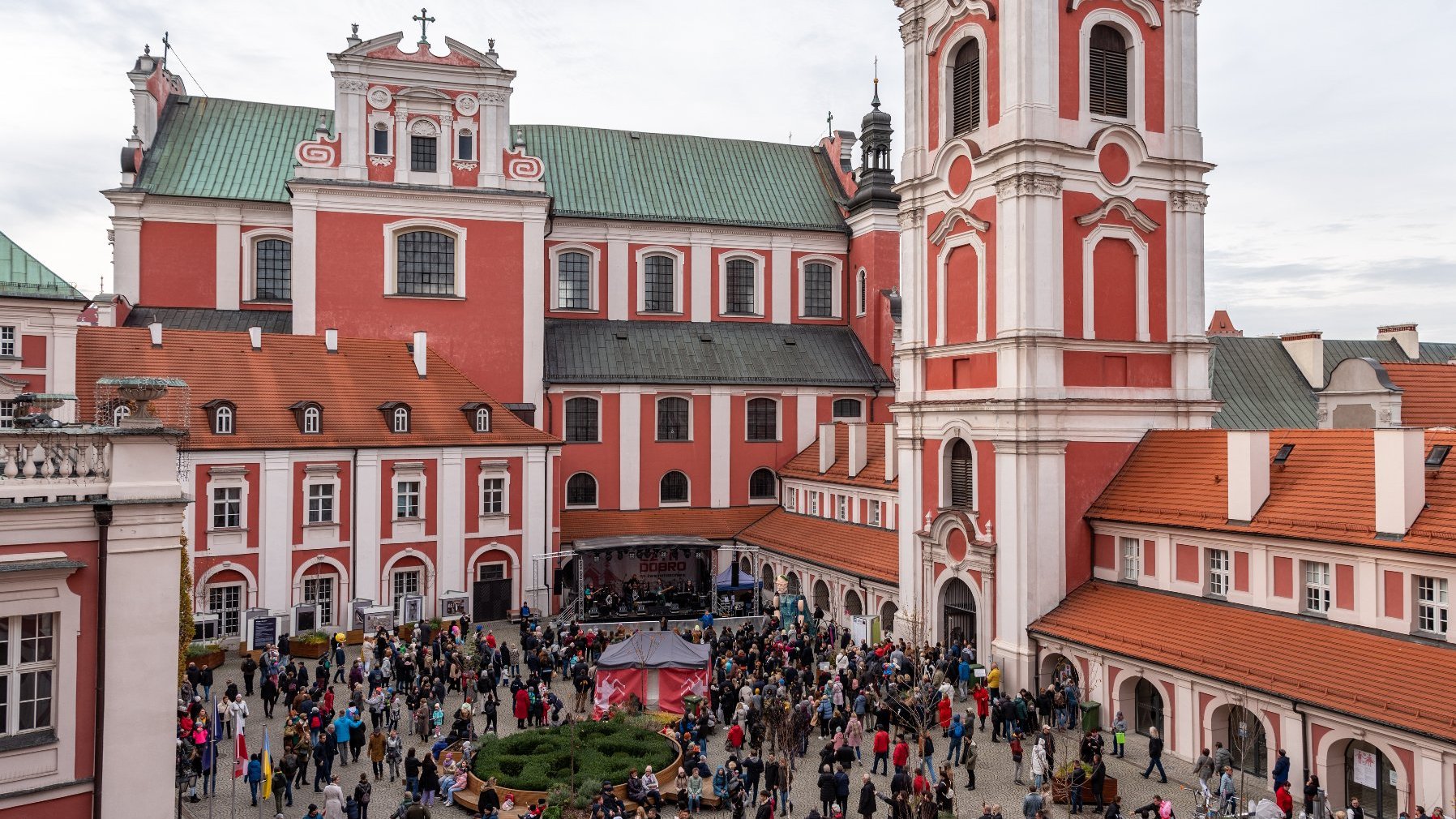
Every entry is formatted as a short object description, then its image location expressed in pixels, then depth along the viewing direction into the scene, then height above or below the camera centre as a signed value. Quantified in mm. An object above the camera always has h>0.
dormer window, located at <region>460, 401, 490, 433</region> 35469 +620
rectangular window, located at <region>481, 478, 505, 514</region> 35375 -2123
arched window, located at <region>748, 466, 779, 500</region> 44438 -2217
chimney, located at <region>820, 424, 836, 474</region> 40031 -504
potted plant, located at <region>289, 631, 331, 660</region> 29969 -6053
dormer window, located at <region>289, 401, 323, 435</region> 32469 +529
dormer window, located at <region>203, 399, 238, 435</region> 31406 +494
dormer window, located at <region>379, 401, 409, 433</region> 33938 +575
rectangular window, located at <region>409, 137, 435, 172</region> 38906 +10362
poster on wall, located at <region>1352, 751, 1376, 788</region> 17531 -5665
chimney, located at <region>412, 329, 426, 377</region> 35844 +2829
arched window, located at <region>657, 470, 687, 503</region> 43231 -2299
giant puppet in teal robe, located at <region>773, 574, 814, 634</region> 33219 -5758
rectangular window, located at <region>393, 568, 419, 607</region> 33844 -4808
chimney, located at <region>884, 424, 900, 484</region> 34312 -791
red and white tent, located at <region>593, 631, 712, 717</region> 23484 -5414
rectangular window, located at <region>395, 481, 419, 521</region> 33719 -2159
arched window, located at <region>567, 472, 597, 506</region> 42062 -2269
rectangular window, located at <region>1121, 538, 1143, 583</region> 24672 -2954
